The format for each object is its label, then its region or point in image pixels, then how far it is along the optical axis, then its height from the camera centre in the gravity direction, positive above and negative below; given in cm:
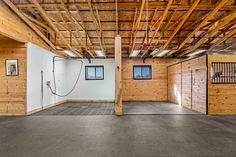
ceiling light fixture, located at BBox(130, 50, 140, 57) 623 +141
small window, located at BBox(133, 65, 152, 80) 743 +36
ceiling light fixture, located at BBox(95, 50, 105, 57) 615 +140
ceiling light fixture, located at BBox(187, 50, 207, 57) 634 +143
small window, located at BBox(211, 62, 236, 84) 430 +15
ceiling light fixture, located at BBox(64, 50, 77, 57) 593 +136
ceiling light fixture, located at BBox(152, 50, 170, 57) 615 +140
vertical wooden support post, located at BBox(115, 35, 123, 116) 426 -7
